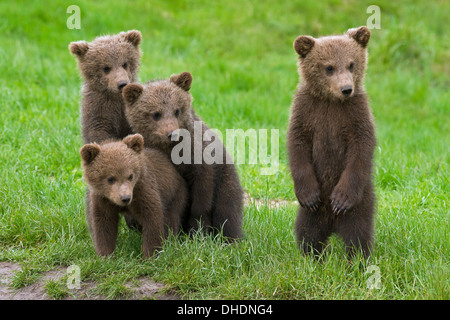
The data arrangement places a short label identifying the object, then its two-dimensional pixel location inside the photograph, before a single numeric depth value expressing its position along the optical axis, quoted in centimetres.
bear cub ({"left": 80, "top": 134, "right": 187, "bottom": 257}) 1045
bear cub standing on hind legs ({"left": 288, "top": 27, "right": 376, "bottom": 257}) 1034
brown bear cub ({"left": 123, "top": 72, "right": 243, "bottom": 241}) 1163
